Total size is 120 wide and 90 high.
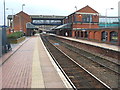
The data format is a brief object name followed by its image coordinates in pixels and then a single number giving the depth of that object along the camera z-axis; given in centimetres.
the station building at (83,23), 3878
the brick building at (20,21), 6716
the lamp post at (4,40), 1617
